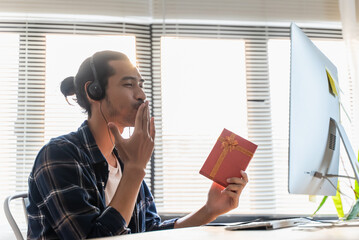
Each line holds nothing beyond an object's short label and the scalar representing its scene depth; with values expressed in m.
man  1.13
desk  0.77
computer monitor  1.02
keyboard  0.95
